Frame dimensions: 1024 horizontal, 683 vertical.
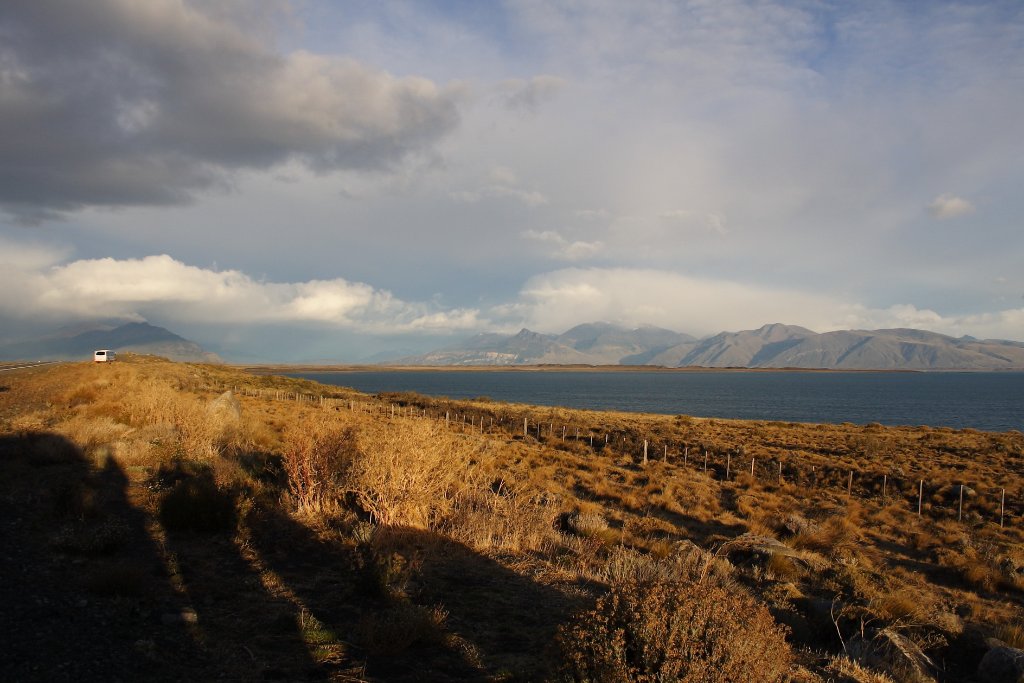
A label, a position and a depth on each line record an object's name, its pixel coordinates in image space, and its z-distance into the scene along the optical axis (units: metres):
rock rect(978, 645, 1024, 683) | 6.54
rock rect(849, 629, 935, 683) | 6.36
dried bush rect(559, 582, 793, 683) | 4.42
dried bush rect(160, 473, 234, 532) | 8.95
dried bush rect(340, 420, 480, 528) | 10.05
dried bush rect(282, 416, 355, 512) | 10.56
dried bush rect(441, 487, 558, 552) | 9.81
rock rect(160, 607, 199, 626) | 5.92
